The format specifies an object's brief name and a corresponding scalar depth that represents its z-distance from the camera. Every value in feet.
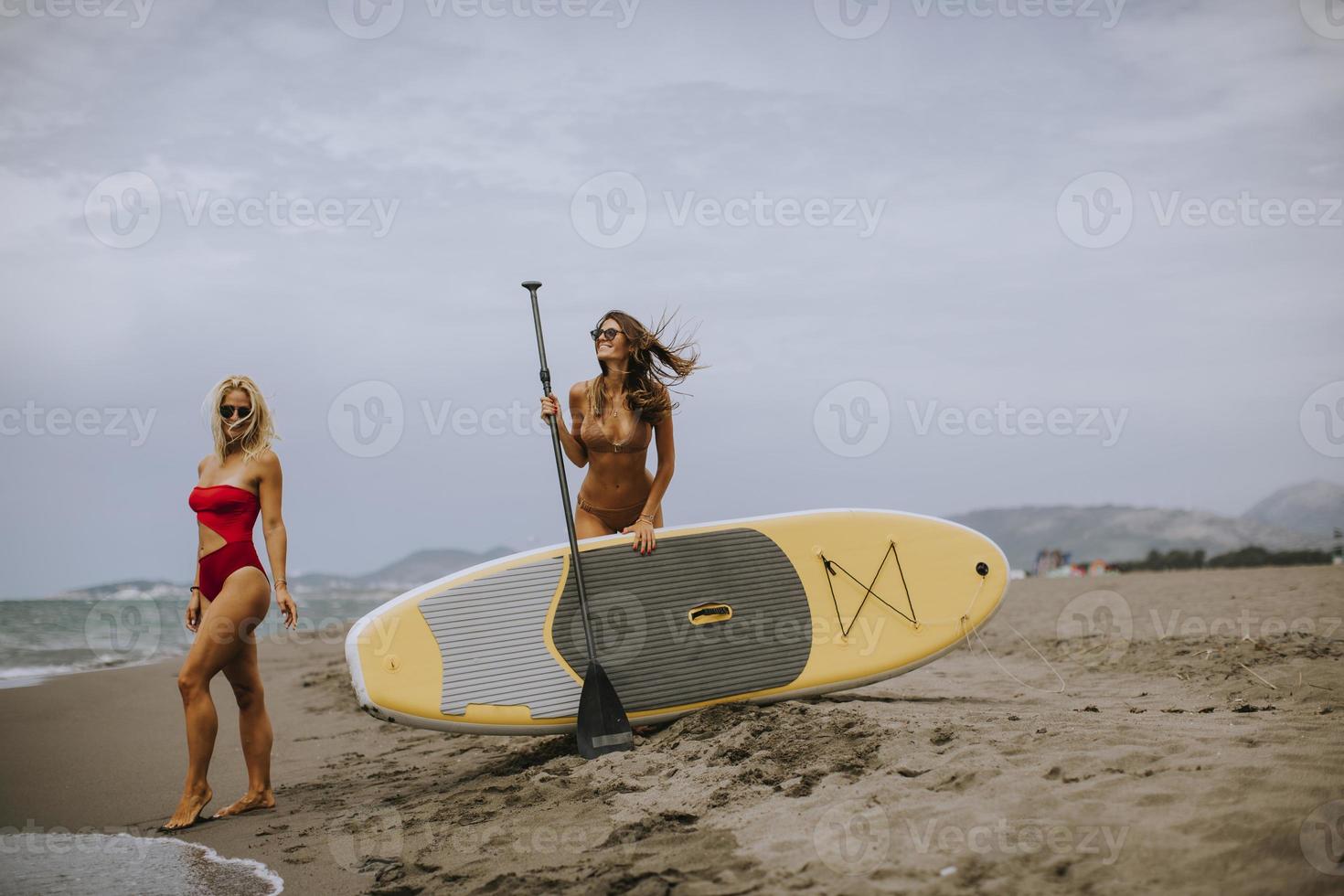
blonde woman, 11.68
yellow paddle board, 13.39
